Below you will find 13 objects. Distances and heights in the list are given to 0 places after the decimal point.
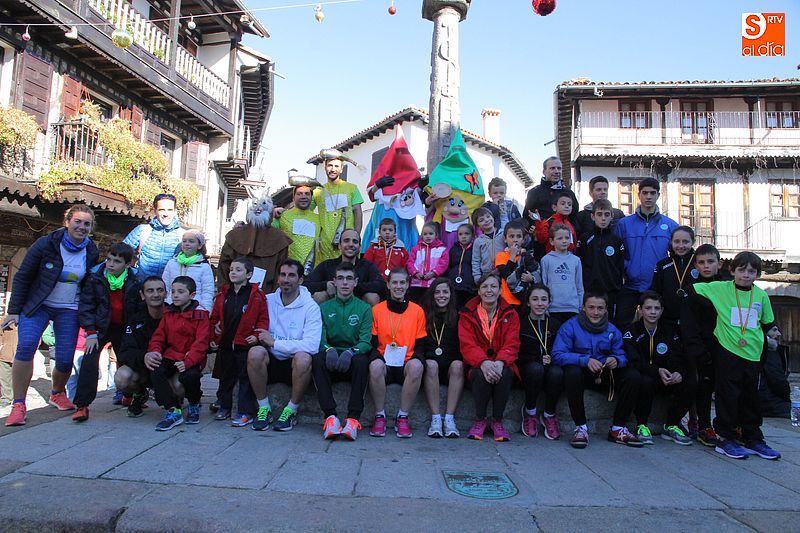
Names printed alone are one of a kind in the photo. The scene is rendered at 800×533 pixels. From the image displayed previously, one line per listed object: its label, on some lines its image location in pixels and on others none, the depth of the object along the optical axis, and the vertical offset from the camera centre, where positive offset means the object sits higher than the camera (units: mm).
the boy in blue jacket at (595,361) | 4586 -488
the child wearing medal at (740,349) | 4406 -343
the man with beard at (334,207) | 6547 +1082
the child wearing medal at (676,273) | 5012 +298
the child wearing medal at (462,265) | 5660 +359
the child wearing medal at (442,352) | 4668 -465
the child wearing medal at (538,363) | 4695 -534
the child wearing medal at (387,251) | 5945 +516
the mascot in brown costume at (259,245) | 5879 +530
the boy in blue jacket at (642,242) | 5392 +623
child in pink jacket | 5711 +397
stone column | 7586 +3049
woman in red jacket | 4586 -399
